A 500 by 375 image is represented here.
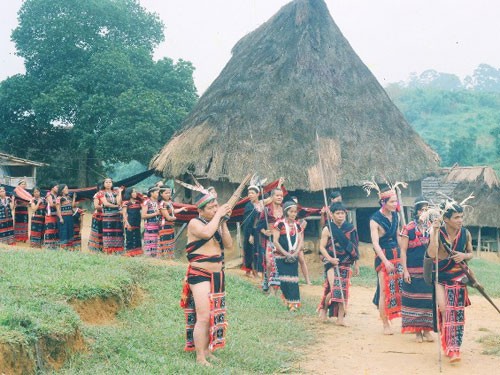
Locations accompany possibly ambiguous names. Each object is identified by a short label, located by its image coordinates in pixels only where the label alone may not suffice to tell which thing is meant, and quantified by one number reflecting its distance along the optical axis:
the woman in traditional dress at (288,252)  8.72
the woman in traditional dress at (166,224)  11.63
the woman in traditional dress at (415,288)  6.97
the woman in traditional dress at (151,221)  11.67
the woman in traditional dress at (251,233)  10.84
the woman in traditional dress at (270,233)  9.59
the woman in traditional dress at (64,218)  12.42
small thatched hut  23.55
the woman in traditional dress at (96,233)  12.29
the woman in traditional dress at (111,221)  11.98
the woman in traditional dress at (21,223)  13.96
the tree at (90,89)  23.56
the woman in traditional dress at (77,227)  12.77
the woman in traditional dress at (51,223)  12.44
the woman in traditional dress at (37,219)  12.74
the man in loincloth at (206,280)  5.47
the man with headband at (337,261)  8.05
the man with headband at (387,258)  7.54
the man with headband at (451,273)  5.99
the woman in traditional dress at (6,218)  12.90
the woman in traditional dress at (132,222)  12.23
